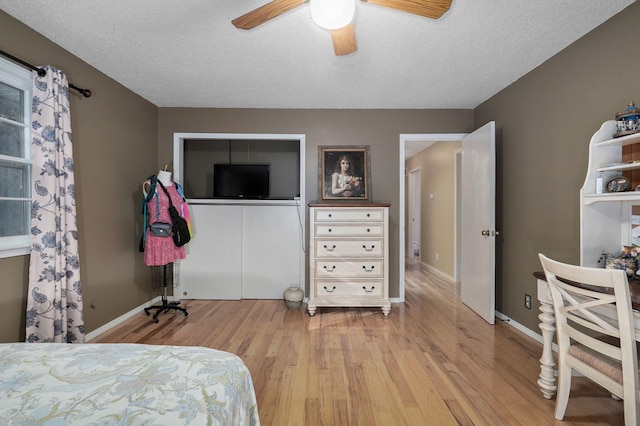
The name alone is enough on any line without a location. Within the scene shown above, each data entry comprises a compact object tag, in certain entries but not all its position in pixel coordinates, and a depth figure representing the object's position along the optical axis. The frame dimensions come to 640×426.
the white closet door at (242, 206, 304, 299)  3.64
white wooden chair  1.21
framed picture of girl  3.53
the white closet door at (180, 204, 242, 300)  3.61
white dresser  3.08
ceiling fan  1.35
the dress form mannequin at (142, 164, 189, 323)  2.85
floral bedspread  0.70
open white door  2.80
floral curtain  1.93
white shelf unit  1.73
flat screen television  3.92
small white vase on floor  3.26
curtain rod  1.80
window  1.88
